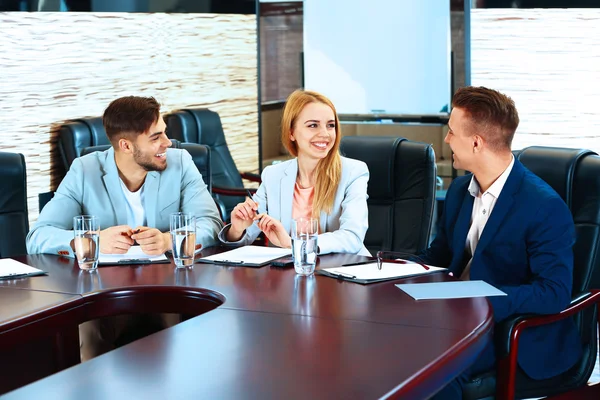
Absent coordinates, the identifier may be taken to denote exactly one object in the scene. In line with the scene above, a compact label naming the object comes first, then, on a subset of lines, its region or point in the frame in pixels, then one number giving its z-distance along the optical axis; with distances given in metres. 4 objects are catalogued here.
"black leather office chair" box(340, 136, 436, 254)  3.50
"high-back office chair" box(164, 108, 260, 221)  5.66
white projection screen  6.01
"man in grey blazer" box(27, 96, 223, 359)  3.18
